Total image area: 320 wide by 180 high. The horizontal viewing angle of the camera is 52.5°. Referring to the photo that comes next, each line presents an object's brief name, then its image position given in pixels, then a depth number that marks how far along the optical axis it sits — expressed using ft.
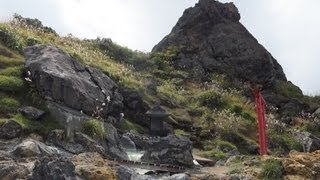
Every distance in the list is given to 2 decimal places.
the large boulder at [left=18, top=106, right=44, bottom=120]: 32.72
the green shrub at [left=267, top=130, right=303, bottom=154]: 49.51
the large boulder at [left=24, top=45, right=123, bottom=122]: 35.22
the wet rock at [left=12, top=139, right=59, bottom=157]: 24.77
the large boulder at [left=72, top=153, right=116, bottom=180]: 22.13
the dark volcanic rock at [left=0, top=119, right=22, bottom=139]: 30.05
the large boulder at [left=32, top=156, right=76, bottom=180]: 20.14
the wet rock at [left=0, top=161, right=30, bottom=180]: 21.14
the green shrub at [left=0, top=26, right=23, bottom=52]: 44.12
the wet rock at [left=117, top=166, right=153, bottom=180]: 23.01
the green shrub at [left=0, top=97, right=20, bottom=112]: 33.47
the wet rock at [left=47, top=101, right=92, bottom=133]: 32.02
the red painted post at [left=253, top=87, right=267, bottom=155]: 32.99
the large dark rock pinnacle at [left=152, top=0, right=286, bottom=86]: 75.79
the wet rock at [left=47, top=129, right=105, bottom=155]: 30.49
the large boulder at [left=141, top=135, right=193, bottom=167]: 31.15
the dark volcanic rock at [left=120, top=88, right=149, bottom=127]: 43.06
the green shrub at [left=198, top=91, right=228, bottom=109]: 57.26
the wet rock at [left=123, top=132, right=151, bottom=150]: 35.55
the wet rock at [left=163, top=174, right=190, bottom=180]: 24.26
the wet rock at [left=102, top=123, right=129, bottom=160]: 32.10
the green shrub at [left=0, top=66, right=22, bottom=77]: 37.45
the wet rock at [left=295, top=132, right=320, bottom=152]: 44.99
